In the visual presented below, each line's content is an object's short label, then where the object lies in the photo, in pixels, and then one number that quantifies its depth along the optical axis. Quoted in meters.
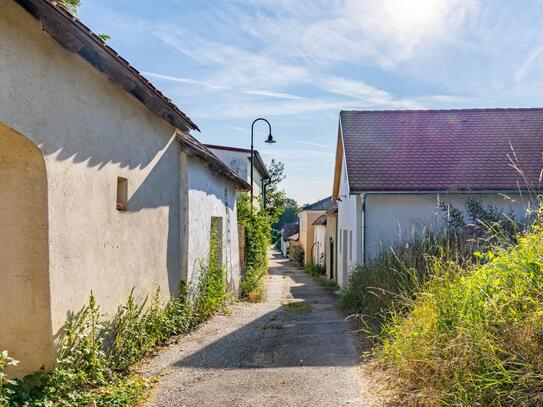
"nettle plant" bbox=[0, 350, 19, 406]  3.59
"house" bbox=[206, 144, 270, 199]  24.42
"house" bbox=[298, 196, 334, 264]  36.75
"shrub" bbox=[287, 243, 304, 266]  39.84
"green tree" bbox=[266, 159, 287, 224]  24.06
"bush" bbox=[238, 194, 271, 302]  14.90
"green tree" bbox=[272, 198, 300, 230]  92.01
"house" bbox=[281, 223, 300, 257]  58.22
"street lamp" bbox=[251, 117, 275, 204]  17.94
